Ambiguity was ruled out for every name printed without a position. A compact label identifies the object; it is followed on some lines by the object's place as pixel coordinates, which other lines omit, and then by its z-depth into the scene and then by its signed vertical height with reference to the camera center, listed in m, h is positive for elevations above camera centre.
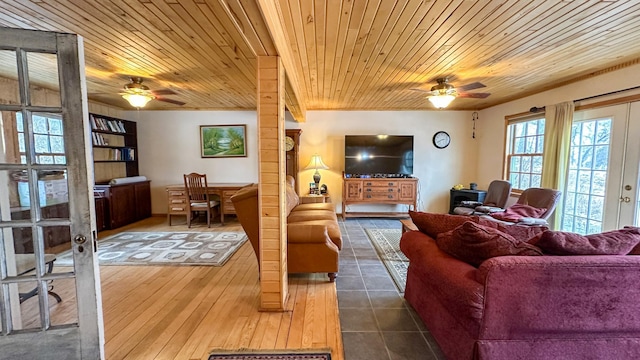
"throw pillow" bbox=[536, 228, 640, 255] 1.38 -0.42
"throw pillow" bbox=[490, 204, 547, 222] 3.20 -0.61
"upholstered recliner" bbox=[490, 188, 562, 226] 3.15 -0.58
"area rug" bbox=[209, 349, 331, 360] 1.74 -1.29
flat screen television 5.43 +0.18
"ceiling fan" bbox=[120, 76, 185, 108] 3.50 +0.95
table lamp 5.34 -0.04
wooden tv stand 5.25 -0.55
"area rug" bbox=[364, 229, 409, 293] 2.93 -1.23
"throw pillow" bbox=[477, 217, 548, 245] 1.68 -0.44
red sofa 1.32 -0.74
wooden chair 4.80 -0.66
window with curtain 4.35 +0.22
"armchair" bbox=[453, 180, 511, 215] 4.12 -0.59
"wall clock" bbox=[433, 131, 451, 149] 5.68 +0.52
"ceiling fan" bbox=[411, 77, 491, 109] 3.58 +1.00
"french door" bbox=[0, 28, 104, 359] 1.41 -0.22
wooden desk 5.05 -0.66
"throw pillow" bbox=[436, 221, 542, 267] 1.44 -0.46
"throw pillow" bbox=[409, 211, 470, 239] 2.00 -0.45
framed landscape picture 5.73 +0.48
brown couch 2.53 -0.79
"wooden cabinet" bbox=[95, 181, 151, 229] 4.74 -0.77
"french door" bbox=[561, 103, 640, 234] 3.04 -0.08
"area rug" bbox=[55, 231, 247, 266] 3.39 -1.25
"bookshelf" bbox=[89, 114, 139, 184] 4.74 +0.28
